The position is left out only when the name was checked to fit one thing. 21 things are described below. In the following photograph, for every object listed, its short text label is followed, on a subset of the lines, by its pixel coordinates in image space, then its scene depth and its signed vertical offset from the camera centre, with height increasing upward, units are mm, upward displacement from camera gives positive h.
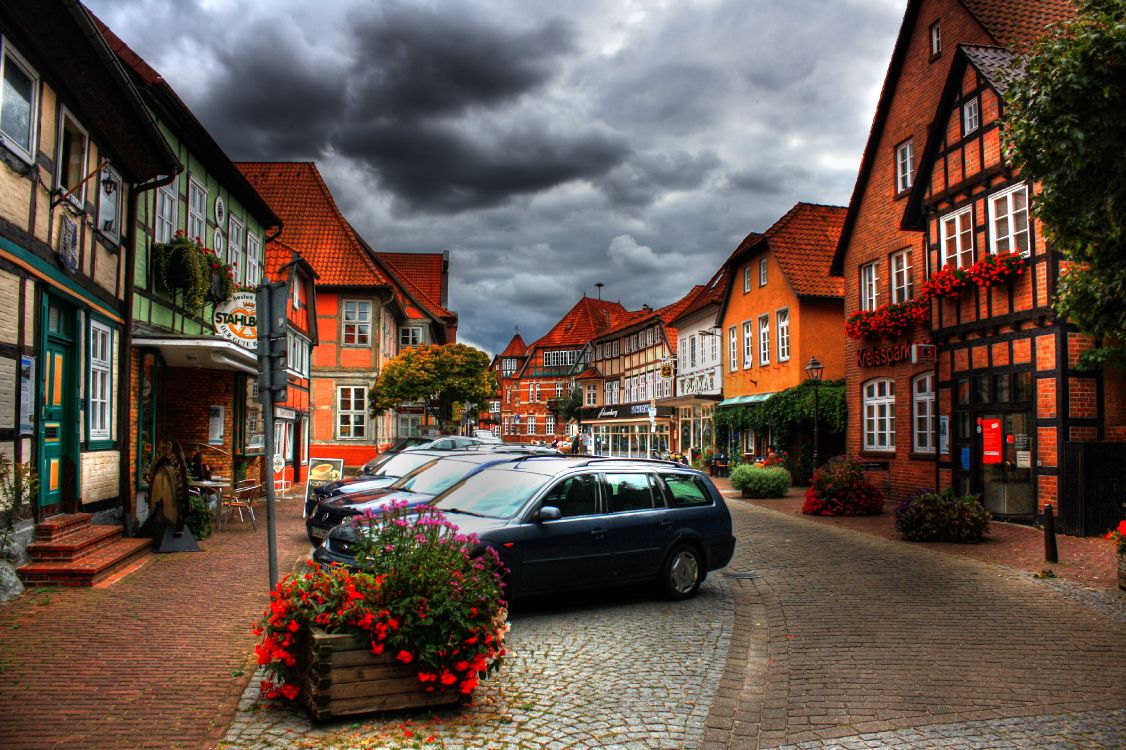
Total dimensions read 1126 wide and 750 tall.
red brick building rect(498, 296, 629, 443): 94812 +6270
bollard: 11984 -1546
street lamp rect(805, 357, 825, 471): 23500 +1295
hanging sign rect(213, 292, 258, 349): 16578 +1968
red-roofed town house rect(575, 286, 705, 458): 51781 +2596
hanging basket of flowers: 14844 +2659
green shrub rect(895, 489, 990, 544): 14359 -1552
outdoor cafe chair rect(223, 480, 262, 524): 15359 -1366
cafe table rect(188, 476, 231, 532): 14648 -1067
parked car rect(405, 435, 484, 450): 21864 -477
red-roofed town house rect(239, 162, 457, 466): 36188 +4671
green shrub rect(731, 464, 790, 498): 24156 -1547
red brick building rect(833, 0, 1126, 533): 15156 +2369
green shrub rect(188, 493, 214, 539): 13562 -1445
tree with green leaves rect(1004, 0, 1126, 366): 7664 +2613
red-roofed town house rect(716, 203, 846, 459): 29125 +3897
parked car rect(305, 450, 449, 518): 14289 -901
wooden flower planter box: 5195 -1520
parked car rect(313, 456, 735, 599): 8500 -1006
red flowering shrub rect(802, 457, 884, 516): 19062 -1522
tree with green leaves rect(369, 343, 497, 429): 34250 +1769
